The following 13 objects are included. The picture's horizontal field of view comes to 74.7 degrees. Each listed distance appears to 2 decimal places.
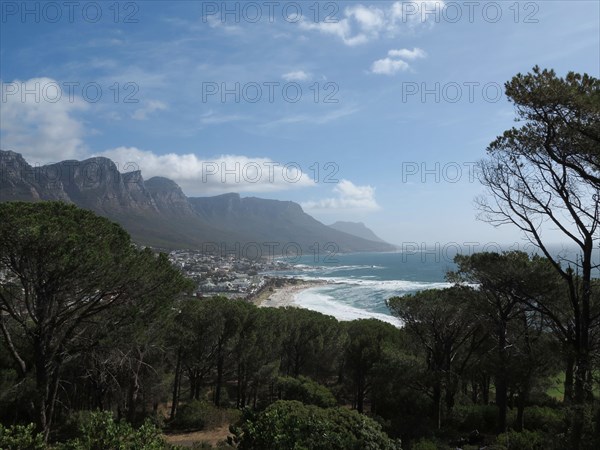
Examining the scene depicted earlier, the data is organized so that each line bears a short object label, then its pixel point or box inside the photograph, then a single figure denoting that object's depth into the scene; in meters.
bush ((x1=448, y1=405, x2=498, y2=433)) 13.93
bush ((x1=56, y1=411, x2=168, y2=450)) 5.11
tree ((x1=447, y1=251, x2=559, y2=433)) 11.17
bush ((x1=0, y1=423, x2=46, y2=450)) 5.20
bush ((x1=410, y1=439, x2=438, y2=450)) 9.66
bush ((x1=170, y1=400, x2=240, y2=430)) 15.05
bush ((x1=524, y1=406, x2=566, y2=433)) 12.28
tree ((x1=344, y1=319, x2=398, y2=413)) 17.78
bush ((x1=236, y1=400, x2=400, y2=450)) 6.72
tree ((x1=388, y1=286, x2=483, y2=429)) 13.88
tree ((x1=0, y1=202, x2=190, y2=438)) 8.96
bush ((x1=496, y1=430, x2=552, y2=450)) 9.09
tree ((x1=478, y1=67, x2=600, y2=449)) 6.99
